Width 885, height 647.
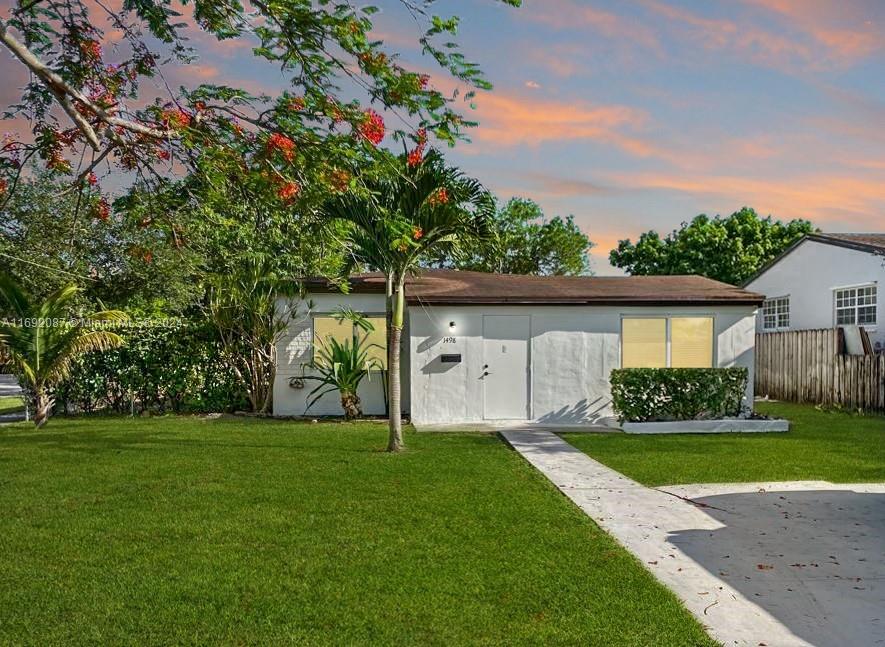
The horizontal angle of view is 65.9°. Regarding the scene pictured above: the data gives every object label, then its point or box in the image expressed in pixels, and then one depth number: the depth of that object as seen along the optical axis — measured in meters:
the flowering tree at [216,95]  6.17
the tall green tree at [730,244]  37.09
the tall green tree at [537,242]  36.78
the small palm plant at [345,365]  13.78
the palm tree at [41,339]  12.72
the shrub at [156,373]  14.64
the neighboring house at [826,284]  18.43
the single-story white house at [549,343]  13.55
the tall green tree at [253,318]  13.79
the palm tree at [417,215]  9.52
